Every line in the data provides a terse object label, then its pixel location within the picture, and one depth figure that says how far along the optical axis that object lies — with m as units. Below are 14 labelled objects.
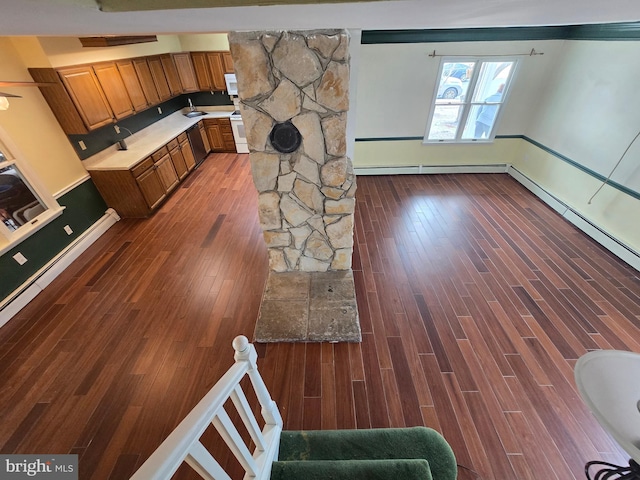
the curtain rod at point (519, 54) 3.86
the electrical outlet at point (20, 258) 2.66
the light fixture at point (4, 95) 2.18
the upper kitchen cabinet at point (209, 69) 5.28
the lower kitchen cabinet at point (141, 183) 3.56
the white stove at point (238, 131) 5.61
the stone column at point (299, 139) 1.70
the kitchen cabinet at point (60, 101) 2.89
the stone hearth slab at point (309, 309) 2.29
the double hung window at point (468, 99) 4.05
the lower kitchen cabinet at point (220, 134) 5.66
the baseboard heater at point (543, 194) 2.98
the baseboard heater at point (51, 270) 2.55
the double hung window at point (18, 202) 2.57
